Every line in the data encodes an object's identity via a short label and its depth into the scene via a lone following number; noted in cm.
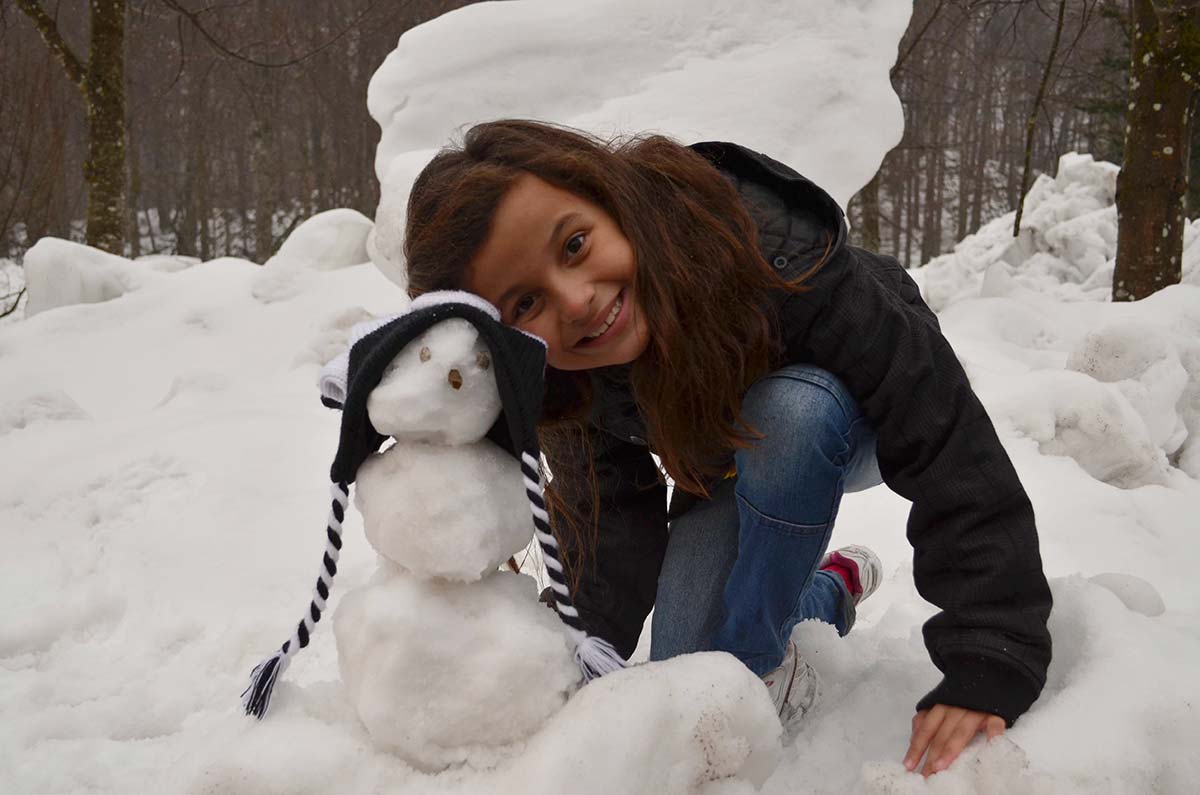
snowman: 71
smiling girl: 96
